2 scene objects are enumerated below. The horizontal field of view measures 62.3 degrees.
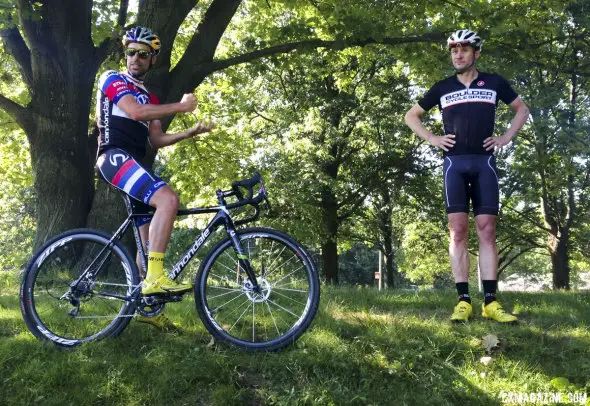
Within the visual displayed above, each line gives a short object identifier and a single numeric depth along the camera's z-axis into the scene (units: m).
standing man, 4.27
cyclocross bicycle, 3.70
